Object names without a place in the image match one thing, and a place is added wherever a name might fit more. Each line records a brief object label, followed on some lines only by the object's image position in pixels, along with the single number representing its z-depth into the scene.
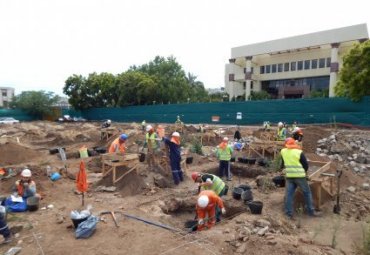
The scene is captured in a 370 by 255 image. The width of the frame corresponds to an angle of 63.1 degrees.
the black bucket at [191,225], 5.84
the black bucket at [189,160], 11.01
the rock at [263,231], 4.92
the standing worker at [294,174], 6.12
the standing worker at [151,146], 9.38
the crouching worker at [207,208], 5.35
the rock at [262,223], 5.39
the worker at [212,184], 6.18
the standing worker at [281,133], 11.90
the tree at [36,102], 37.78
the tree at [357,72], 15.81
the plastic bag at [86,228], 4.91
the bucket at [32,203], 6.31
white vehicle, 31.25
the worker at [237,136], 15.53
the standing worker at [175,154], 8.54
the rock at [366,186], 8.22
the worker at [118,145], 8.84
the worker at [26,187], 6.62
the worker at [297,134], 9.85
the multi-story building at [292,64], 28.67
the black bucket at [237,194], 7.18
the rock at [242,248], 4.41
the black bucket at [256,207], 6.06
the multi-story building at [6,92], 77.54
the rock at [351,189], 7.80
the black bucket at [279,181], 8.26
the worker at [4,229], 4.88
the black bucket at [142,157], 10.20
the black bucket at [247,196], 6.86
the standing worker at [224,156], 9.67
